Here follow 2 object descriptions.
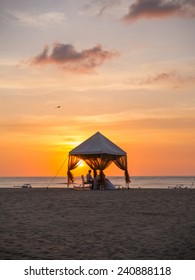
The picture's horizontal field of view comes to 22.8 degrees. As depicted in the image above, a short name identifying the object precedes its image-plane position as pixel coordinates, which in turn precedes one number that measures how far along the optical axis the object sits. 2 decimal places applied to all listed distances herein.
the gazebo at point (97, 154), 26.72
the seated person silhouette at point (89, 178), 28.11
